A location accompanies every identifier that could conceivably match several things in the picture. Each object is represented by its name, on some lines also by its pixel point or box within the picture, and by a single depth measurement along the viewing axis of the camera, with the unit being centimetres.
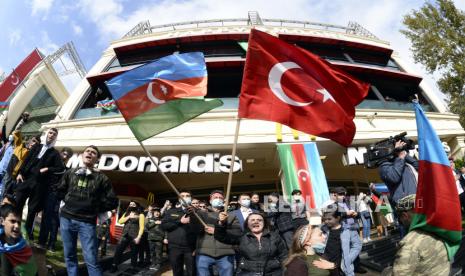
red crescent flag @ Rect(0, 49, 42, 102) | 1867
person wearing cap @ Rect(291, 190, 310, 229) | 615
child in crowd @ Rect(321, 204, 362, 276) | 505
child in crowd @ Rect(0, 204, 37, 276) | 324
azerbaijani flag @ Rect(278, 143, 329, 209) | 1056
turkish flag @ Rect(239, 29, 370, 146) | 454
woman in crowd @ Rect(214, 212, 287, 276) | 404
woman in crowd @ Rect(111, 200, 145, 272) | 711
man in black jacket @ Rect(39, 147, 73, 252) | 563
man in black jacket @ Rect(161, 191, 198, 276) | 536
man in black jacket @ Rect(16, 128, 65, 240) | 532
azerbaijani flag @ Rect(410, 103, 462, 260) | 261
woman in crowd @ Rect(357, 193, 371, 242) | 991
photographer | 412
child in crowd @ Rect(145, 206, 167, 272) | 778
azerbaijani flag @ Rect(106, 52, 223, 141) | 458
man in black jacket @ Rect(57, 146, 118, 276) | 386
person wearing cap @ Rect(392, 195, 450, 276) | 244
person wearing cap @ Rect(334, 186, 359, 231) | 599
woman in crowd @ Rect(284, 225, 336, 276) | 290
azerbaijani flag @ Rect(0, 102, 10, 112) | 1838
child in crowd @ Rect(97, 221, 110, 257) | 880
